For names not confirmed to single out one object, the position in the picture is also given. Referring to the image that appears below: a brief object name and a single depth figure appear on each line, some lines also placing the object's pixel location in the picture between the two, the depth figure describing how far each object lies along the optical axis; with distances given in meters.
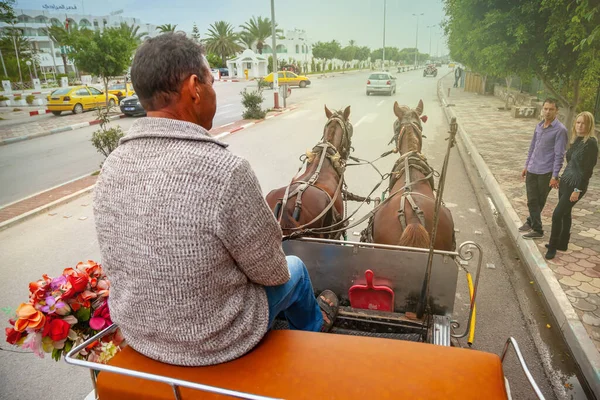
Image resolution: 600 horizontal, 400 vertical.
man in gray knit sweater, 1.31
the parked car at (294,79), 33.91
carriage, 1.40
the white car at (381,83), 24.84
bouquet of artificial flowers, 1.94
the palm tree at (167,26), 42.86
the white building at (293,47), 63.47
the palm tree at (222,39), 55.97
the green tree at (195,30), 63.25
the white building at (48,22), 51.78
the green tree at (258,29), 57.06
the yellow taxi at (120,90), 22.61
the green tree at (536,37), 4.99
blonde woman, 4.20
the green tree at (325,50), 64.94
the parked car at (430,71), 51.74
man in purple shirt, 4.69
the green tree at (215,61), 49.91
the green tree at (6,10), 14.25
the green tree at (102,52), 16.38
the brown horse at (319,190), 3.65
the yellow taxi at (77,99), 18.61
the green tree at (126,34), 17.94
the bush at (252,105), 16.42
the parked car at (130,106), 17.83
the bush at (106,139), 8.20
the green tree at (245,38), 58.19
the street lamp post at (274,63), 17.44
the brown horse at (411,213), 3.08
